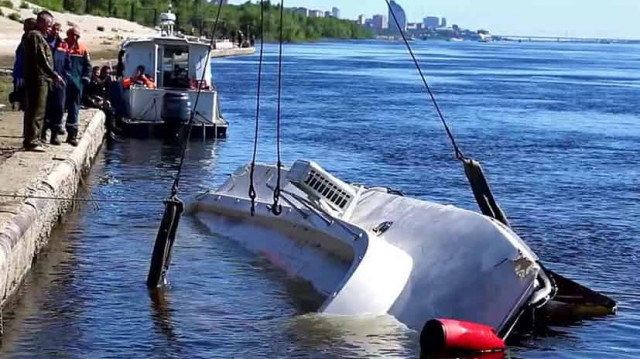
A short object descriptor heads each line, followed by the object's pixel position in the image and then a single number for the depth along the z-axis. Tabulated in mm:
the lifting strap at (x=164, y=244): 11969
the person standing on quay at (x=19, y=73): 16205
